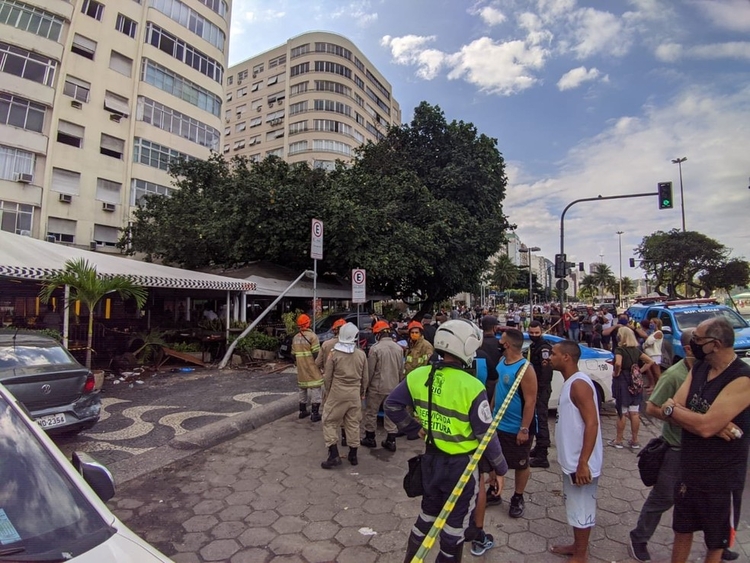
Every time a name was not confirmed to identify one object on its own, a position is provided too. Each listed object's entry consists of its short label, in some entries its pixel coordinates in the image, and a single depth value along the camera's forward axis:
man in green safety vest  2.46
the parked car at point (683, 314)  9.95
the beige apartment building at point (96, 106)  21.08
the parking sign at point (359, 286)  9.77
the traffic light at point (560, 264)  17.03
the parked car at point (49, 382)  4.75
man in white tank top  2.92
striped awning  8.20
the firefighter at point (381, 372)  5.96
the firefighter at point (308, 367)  6.65
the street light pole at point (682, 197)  35.28
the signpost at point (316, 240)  8.58
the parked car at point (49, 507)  1.47
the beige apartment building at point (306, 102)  46.41
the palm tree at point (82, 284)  8.32
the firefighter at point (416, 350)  6.27
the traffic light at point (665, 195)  14.72
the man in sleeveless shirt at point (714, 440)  2.39
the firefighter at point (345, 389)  5.09
